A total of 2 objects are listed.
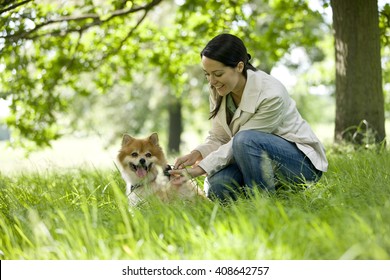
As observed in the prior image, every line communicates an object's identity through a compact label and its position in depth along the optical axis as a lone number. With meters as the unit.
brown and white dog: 7.95
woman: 7.59
